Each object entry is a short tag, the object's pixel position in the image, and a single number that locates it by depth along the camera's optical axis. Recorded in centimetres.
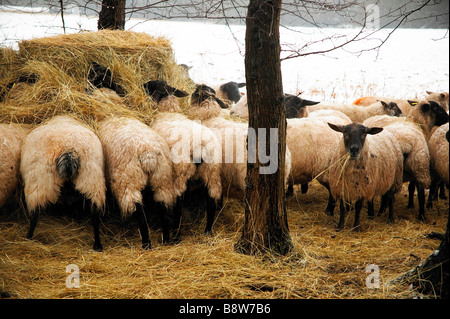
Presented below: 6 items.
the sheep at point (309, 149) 586
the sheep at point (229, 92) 923
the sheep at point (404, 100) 745
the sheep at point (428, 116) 614
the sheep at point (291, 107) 756
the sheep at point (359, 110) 845
